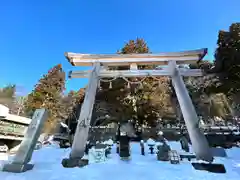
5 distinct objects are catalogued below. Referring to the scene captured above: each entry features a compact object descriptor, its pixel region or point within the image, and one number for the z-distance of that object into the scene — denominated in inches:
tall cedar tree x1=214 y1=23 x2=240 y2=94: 478.3
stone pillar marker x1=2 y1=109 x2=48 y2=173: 119.3
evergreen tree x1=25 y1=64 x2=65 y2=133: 717.2
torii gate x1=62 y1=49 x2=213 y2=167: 156.9
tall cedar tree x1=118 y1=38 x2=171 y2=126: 578.6
